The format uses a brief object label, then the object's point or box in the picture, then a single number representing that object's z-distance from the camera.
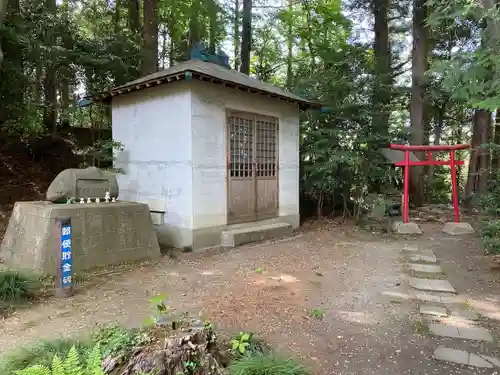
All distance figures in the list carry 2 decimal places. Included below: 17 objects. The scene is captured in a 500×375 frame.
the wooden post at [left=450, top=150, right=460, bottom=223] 9.05
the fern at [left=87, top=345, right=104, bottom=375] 2.00
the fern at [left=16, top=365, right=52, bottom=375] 1.93
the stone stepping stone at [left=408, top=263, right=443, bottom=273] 5.54
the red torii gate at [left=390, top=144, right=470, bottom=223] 8.74
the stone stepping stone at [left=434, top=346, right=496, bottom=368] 2.77
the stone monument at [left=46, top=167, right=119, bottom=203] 5.51
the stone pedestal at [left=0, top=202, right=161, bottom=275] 4.93
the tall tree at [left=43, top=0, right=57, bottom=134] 8.73
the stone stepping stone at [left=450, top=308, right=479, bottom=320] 3.72
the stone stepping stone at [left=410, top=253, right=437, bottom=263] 6.15
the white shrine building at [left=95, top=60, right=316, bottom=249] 6.70
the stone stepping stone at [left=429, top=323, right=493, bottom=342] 3.24
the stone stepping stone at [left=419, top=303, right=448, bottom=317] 3.81
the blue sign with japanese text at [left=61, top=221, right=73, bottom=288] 4.19
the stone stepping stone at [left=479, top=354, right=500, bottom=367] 2.77
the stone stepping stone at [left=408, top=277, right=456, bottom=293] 4.64
